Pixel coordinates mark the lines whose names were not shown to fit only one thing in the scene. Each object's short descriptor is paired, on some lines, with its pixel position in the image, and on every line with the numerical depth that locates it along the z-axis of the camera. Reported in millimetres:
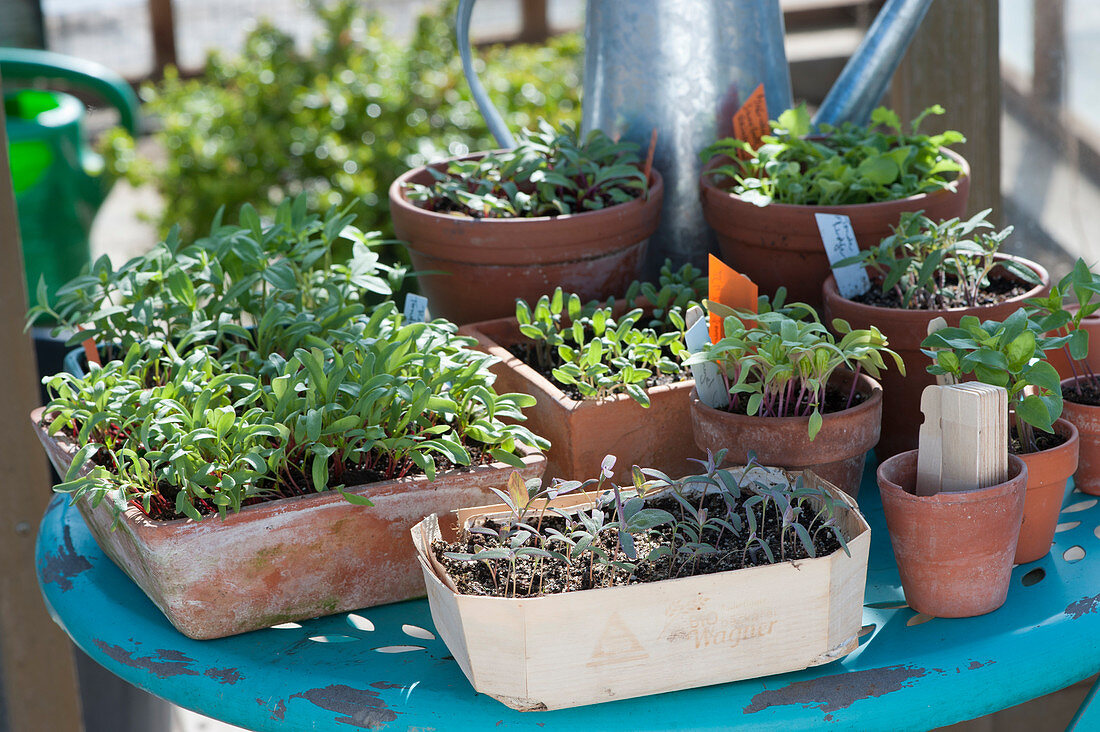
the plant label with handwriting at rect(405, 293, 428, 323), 1972
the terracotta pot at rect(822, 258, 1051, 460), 1856
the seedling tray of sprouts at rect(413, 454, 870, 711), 1656
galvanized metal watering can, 2076
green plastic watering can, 3495
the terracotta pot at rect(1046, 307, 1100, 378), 1893
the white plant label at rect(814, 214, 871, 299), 1923
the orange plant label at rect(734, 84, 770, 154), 2067
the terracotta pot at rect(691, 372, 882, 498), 1780
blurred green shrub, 3864
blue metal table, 1672
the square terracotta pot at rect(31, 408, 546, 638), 1736
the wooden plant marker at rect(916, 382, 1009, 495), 1703
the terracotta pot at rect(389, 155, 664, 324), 1990
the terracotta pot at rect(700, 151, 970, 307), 1957
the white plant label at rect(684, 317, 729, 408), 1804
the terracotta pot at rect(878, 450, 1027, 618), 1709
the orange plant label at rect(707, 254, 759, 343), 1807
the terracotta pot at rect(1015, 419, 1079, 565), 1759
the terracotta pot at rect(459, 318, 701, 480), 1833
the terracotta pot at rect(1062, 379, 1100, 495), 1813
